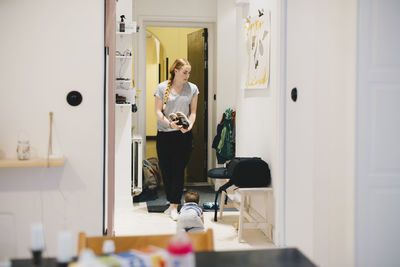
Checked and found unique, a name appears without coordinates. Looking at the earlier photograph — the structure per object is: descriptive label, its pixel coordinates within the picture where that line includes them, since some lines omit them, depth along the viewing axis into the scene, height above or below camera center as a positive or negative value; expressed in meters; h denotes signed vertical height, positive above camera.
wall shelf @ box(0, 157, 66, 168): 2.59 -0.26
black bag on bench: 4.47 -0.52
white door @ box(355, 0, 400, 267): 2.88 -0.09
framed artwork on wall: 4.56 +0.64
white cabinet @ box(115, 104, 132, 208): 5.55 -0.32
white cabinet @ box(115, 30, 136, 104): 5.52 +0.51
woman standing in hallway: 5.12 -0.13
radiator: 5.87 -0.60
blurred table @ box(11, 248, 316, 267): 1.52 -0.45
